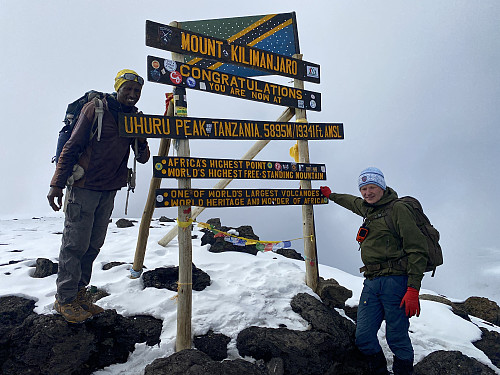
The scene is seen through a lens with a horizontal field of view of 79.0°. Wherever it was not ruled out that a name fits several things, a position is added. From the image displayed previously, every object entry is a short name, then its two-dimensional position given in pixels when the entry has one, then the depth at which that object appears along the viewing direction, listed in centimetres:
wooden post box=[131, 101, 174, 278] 504
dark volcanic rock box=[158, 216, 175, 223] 1214
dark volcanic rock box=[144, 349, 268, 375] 298
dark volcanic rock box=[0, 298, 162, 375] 334
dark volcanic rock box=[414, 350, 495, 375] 391
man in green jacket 349
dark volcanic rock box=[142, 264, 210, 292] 487
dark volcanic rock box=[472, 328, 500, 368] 479
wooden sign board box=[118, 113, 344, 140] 366
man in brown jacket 369
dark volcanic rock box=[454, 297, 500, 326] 689
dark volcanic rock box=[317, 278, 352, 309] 501
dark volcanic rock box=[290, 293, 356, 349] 421
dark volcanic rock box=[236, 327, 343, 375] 371
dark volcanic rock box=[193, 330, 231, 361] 363
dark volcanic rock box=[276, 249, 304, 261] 821
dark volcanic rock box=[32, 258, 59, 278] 523
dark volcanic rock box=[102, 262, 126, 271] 558
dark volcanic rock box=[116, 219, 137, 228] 1028
